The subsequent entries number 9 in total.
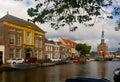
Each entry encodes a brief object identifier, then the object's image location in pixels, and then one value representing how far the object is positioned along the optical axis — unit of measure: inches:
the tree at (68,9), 151.7
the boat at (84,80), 194.4
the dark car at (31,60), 1076.0
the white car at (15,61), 1002.0
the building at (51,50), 1559.9
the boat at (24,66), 872.6
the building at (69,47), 2045.6
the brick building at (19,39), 1050.1
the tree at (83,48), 2148.3
